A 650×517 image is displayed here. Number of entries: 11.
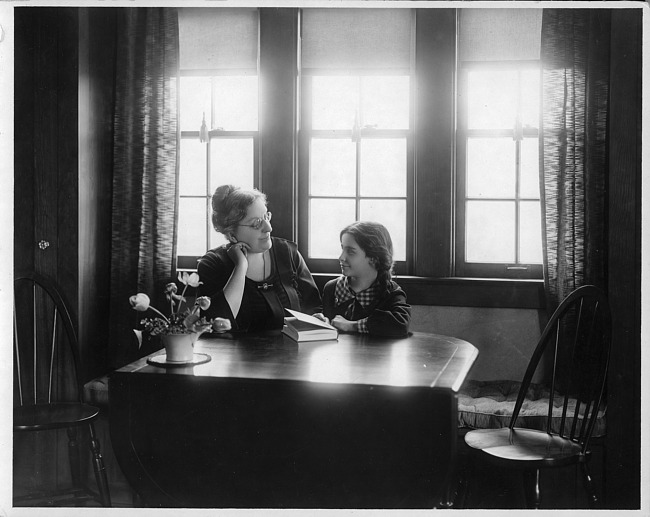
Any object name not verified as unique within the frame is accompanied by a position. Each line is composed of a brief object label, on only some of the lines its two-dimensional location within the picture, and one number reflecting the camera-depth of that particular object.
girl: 2.86
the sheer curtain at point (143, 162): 3.37
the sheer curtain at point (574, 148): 2.98
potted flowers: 2.23
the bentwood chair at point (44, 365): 3.03
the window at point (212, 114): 3.52
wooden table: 1.97
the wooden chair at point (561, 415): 2.29
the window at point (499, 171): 3.29
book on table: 2.64
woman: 2.96
